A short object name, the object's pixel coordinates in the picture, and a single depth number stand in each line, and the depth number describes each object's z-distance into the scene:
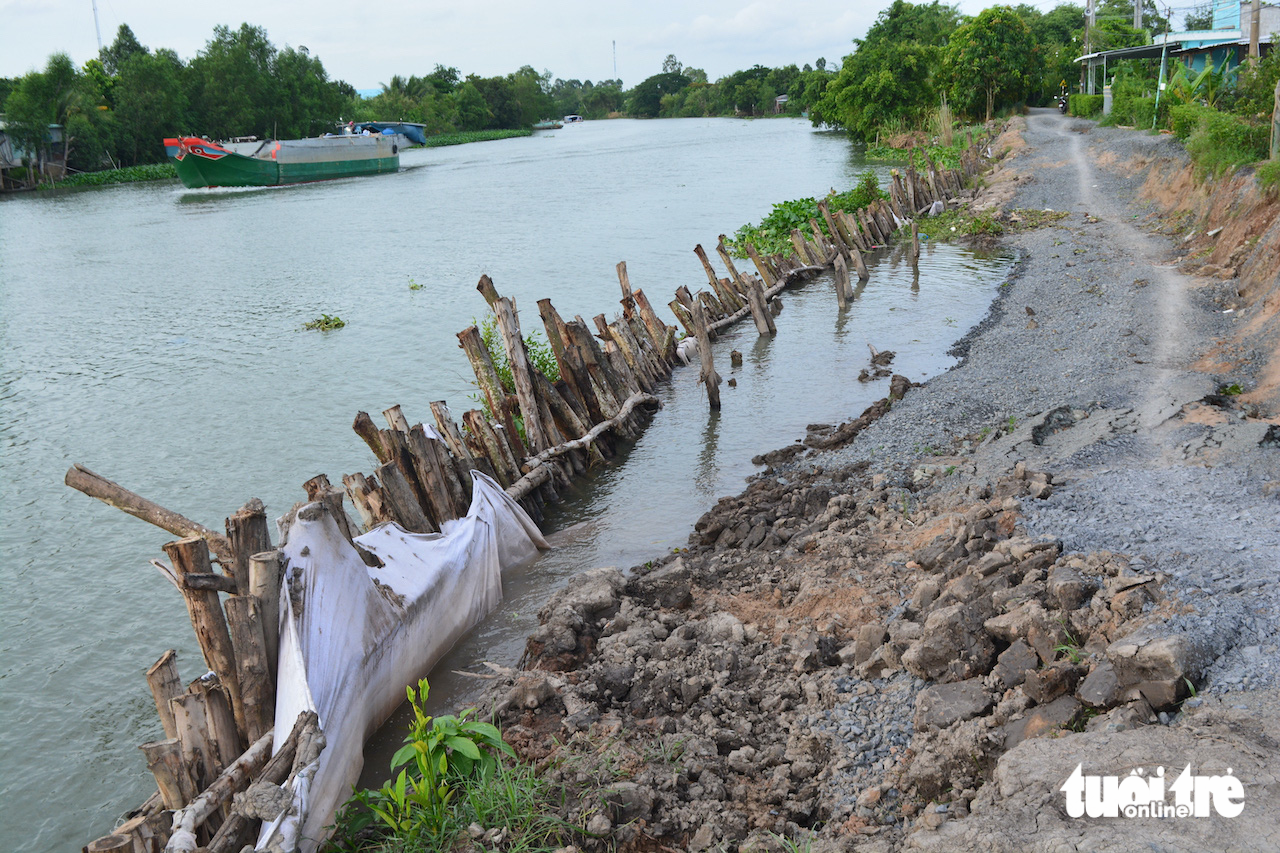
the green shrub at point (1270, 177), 14.95
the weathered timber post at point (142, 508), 5.32
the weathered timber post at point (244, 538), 5.40
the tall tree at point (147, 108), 70.75
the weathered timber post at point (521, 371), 10.05
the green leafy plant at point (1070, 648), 4.81
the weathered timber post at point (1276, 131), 16.17
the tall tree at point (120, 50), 85.50
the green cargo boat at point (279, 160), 58.34
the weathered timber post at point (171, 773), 4.58
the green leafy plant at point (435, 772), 4.61
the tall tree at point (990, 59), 51.06
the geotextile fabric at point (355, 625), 5.01
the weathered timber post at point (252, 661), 5.05
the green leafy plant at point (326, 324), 20.69
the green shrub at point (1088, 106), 47.31
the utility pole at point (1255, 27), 28.78
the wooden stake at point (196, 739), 4.68
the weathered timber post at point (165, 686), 4.78
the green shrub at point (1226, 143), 18.02
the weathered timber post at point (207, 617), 5.12
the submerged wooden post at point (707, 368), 12.95
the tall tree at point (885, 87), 54.16
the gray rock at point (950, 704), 4.84
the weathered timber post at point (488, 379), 10.03
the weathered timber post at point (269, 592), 5.12
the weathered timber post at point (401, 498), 7.59
